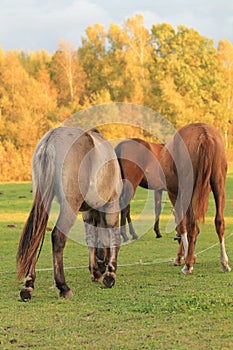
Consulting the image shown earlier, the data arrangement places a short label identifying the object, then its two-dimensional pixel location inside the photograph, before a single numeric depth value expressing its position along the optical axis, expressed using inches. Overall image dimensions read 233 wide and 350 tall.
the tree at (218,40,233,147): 2383.0
